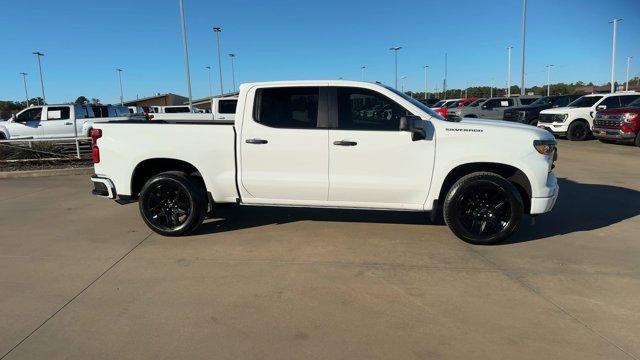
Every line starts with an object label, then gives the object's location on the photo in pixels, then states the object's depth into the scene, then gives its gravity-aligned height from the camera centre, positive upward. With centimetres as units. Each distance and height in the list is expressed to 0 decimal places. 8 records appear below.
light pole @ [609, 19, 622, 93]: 3712 +419
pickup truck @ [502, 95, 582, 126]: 2047 -30
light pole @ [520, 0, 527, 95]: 3003 +415
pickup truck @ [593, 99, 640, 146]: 1470 -76
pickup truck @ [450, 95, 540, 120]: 2280 +0
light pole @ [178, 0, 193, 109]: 2616 +414
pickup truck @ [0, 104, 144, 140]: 1791 -9
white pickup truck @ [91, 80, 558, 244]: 525 -55
